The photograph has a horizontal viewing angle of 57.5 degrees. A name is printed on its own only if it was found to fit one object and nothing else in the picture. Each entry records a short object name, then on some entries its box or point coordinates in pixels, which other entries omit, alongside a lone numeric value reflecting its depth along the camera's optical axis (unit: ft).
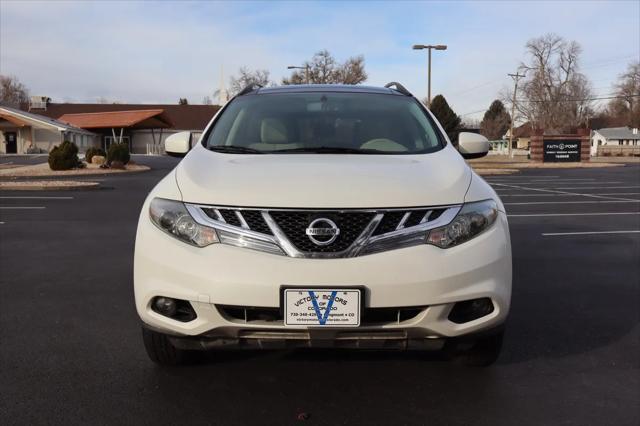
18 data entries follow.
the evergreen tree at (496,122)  323.12
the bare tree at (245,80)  205.16
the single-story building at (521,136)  339.24
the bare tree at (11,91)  293.43
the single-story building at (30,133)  166.61
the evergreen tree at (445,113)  135.44
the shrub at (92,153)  99.73
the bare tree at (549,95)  260.01
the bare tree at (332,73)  172.55
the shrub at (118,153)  93.30
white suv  8.64
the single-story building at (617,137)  317.22
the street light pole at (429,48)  94.62
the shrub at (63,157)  83.41
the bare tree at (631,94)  281.13
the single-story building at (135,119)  175.59
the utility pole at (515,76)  190.70
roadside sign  130.31
